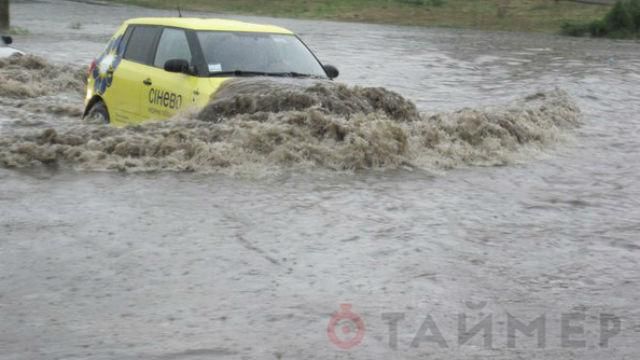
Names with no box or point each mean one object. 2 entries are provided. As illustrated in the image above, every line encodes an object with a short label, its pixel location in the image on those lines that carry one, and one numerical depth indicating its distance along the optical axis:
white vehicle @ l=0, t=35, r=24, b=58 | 18.61
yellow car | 10.45
